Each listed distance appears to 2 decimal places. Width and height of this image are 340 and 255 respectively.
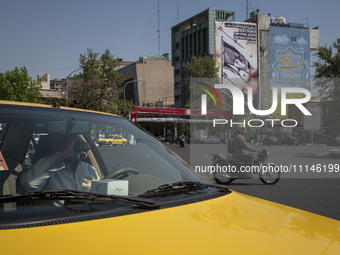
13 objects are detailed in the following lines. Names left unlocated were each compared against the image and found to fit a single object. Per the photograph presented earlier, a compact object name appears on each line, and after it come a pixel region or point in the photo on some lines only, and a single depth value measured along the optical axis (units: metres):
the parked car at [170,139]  62.72
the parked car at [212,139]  56.96
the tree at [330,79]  32.71
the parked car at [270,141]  47.47
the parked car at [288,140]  46.69
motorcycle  11.77
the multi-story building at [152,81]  104.00
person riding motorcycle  11.73
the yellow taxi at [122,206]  1.49
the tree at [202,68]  55.06
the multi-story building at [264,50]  75.38
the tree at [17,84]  51.68
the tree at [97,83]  44.88
